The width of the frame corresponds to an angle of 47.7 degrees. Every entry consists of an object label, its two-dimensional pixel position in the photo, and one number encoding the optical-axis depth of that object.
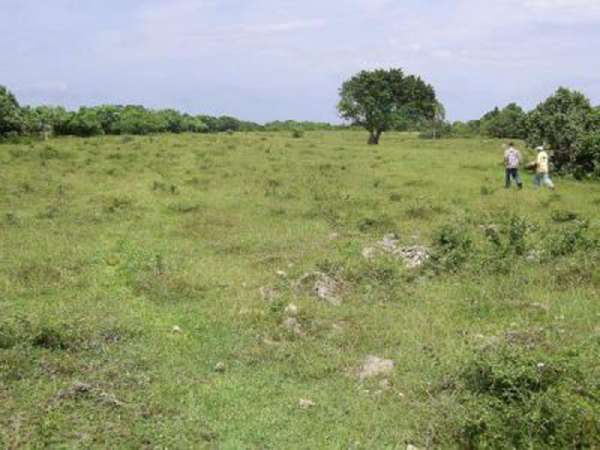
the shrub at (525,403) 6.70
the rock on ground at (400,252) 14.46
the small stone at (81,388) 7.78
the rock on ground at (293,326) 10.49
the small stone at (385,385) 8.60
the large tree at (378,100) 54.62
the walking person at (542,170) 24.44
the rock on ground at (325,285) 12.28
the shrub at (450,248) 13.82
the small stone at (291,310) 11.03
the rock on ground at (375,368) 9.04
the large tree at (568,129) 28.29
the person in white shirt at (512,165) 23.84
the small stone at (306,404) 8.05
